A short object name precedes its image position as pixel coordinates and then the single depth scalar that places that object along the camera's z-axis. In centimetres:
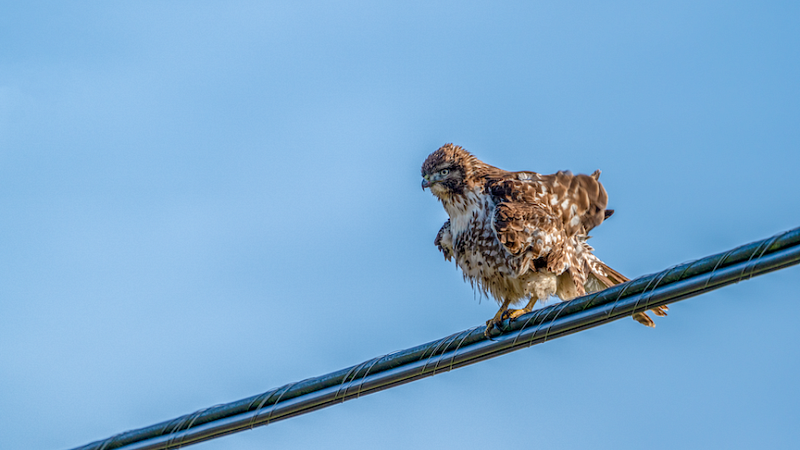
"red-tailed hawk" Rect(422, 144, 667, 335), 1339
